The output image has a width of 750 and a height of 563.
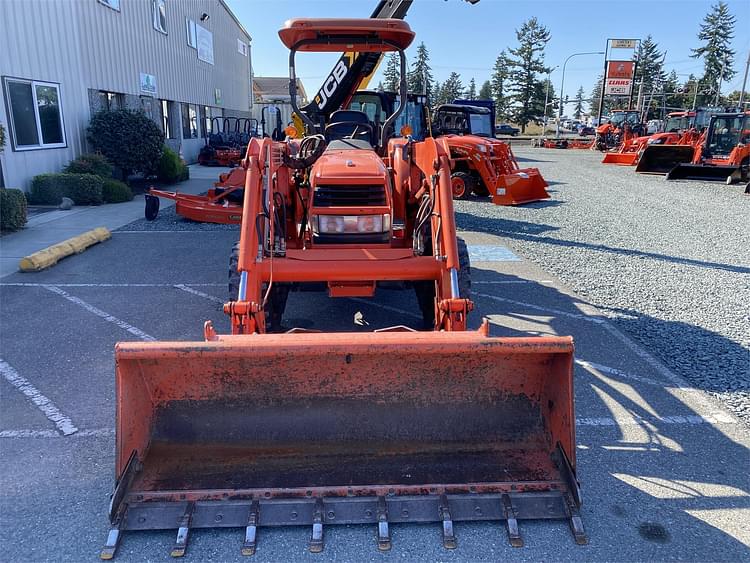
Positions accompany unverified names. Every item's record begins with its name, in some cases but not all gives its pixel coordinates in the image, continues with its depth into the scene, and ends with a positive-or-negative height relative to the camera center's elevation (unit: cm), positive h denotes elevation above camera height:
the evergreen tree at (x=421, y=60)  7479 +1092
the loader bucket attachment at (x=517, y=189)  1341 -114
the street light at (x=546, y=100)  6233 +466
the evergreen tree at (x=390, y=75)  6931 +827
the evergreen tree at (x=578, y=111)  11113 +598
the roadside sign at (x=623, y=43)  4794 +816
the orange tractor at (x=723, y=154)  1839 -43
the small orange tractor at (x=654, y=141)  2498 +0
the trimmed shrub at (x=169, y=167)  1639 -84
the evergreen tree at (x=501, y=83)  7050 +716
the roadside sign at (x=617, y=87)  4906 +460
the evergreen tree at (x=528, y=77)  6838 +762
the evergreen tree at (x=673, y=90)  6800 +640
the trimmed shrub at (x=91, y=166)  1309 -66
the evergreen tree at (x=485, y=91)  8496 +747
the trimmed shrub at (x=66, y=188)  1206 -110
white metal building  1147 +176
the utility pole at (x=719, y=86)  6112 +628
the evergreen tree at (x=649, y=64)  7794 +1084
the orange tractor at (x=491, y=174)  1351 -84
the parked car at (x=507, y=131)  5601 +88
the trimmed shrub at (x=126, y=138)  1412 -1
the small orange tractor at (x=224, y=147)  2252 -35
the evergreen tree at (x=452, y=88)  8394 +778
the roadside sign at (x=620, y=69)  4850 +607
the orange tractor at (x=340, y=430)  280 -159
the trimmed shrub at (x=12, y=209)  954 -121
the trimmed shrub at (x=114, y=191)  1332 -125
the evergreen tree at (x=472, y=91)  9290 +796
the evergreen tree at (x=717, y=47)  7006 +1167
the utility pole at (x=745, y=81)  4037 +435
